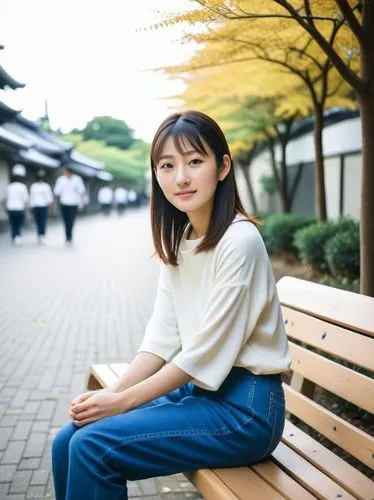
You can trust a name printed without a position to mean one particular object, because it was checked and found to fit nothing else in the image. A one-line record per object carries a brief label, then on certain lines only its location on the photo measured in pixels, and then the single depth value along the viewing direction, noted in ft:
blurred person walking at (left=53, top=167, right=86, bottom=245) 48.80
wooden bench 6.01
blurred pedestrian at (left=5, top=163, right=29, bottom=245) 49.49
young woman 5.93
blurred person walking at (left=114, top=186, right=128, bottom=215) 124.47
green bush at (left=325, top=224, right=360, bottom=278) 24.31
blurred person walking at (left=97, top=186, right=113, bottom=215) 116.44
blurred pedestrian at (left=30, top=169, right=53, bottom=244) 50.98
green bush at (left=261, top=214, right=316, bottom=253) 36.68
